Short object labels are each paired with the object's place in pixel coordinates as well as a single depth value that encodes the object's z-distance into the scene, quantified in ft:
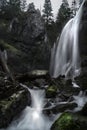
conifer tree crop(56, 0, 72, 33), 125.54
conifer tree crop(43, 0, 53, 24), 167.58
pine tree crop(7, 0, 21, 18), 133.13
